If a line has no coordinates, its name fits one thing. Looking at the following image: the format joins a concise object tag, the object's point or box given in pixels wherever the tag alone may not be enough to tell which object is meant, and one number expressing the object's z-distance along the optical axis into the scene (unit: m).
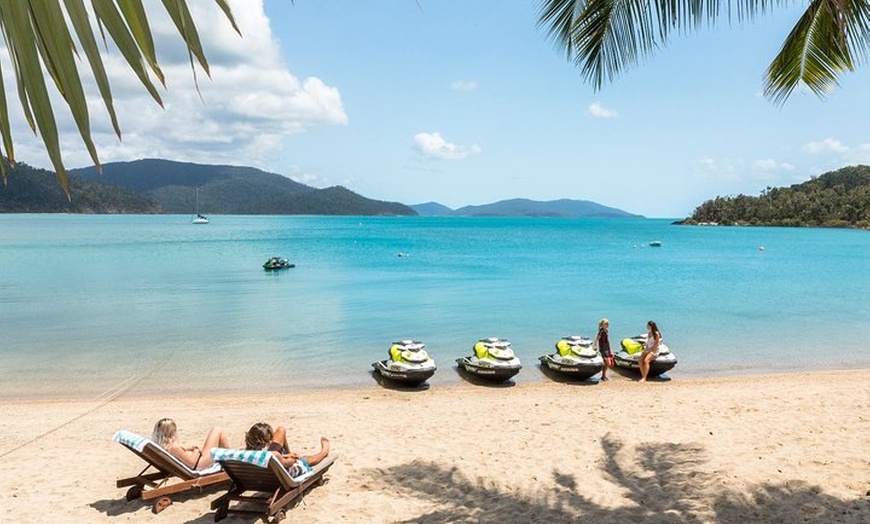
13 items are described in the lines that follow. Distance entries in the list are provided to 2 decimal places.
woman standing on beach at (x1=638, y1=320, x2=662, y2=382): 13.28
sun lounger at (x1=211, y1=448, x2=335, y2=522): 5.73
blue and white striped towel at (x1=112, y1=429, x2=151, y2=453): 6.18
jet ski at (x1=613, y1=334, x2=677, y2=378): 13.41
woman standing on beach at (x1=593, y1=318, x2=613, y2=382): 13.58
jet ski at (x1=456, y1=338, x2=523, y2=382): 12.85
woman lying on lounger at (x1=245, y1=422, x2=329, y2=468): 6.49
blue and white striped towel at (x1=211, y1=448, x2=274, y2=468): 5.67
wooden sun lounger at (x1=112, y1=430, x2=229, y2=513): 6.22
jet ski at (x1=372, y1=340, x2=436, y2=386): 12.47
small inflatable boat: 42.28
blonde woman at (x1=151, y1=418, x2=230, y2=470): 6.72
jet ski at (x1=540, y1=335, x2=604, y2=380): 13.03
